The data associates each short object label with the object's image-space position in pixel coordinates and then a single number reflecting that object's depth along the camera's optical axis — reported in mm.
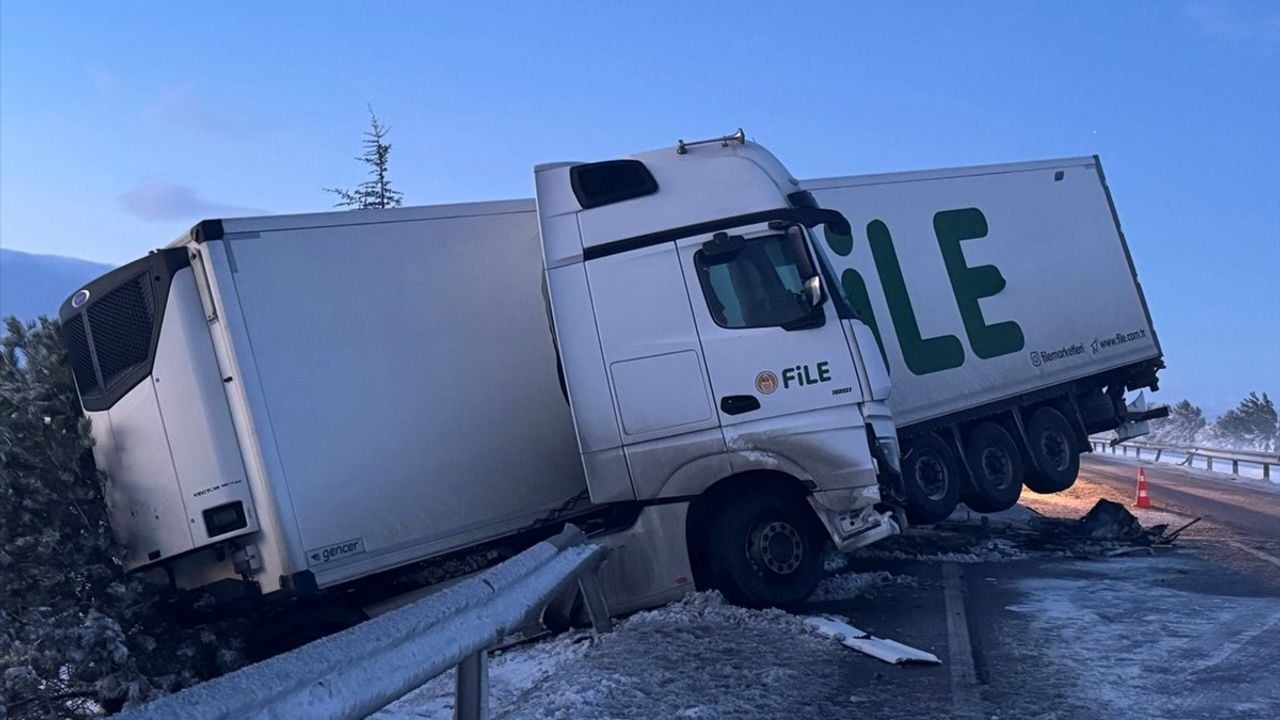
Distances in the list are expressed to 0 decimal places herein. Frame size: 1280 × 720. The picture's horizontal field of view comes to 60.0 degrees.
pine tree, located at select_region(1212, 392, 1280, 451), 56562
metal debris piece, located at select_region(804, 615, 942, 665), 6645
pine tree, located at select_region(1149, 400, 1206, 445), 63688
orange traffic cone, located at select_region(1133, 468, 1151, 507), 17305
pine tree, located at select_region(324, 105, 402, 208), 25672
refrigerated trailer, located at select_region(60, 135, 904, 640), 7160
